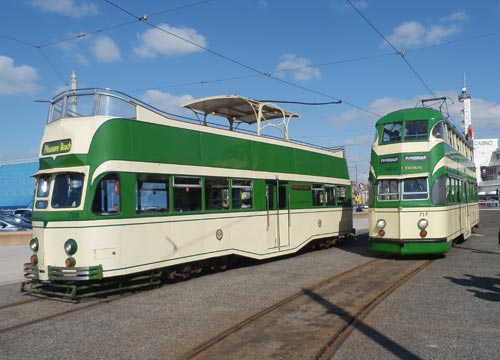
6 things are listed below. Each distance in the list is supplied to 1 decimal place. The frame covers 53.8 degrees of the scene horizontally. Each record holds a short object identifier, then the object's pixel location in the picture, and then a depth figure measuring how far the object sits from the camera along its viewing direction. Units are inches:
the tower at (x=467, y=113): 3228.3
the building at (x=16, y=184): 1985.7
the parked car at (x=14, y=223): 1108.8
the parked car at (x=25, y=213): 1307.3
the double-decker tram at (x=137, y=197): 357.4
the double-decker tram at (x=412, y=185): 545.6
